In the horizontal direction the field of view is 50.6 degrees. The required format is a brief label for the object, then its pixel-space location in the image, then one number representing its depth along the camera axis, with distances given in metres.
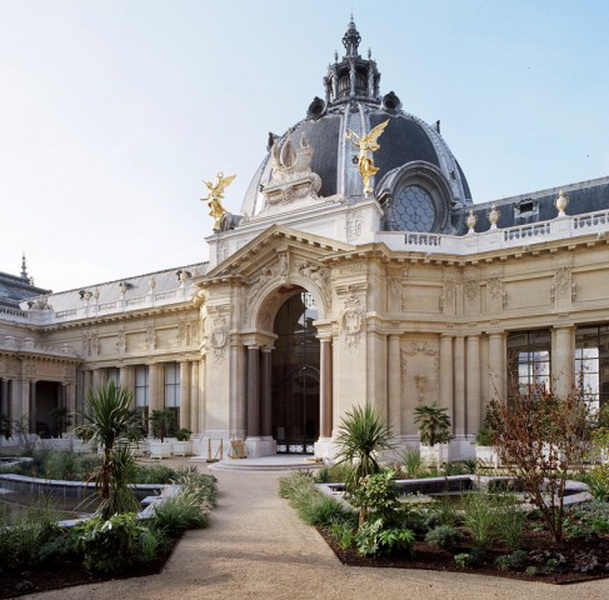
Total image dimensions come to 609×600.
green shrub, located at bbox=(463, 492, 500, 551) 11.42
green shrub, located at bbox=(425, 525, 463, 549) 11.61
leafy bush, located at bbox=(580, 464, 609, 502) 13.34
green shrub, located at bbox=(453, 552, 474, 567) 10.65
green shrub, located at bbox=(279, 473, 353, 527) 13.92
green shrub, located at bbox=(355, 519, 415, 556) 11.23
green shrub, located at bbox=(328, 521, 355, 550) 11.90
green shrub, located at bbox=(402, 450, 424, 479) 20.39
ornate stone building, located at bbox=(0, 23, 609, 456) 29.80
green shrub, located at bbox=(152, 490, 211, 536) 13.21
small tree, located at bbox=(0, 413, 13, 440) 38.31
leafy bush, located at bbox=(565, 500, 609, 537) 12.52
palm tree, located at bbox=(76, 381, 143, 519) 12.23
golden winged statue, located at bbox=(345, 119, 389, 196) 31.50
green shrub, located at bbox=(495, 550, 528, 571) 10.44
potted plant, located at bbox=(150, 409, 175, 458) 34.69
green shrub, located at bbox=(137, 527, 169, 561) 11.16
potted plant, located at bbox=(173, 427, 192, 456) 35.69
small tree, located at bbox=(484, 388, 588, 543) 11.78
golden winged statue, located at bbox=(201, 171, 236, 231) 37.12
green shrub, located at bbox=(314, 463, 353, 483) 19.38
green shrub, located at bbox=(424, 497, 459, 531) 12.75
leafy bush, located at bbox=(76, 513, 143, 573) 10.55
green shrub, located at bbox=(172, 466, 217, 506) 16.78
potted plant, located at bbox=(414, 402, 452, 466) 26.61
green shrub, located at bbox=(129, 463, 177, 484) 19.58
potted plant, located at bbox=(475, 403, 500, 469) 23.37
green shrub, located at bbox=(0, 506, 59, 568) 10.73
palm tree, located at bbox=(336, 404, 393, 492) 13.59
